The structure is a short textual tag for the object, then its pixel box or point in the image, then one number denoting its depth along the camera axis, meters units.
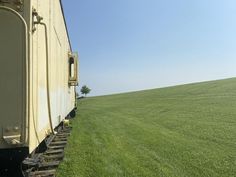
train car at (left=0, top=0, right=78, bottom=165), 1.62
